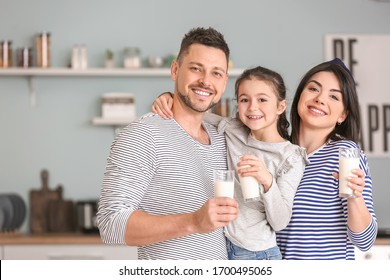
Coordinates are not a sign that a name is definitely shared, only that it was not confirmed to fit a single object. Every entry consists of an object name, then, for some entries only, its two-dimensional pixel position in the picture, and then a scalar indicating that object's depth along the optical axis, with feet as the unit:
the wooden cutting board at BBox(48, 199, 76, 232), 17.49
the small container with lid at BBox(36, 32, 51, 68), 17.48
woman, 8.30
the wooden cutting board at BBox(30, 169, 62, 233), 17.61
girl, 7.97
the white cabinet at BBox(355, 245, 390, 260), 15.87
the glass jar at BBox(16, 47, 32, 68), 17.48
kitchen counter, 16.12
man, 7.67
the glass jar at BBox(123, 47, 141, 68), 17.57
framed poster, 18.08
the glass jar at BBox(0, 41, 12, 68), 17.51
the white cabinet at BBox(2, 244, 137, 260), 16.08
